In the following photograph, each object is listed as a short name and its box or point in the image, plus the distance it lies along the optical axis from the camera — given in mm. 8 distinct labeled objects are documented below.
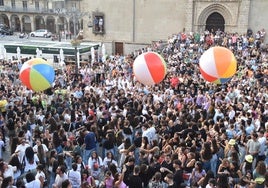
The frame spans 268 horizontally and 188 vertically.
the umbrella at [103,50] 26997
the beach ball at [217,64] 10664
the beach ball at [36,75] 11188
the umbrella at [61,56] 25325
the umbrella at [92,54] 26203
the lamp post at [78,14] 29984
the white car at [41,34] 50188
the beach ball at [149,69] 10906
